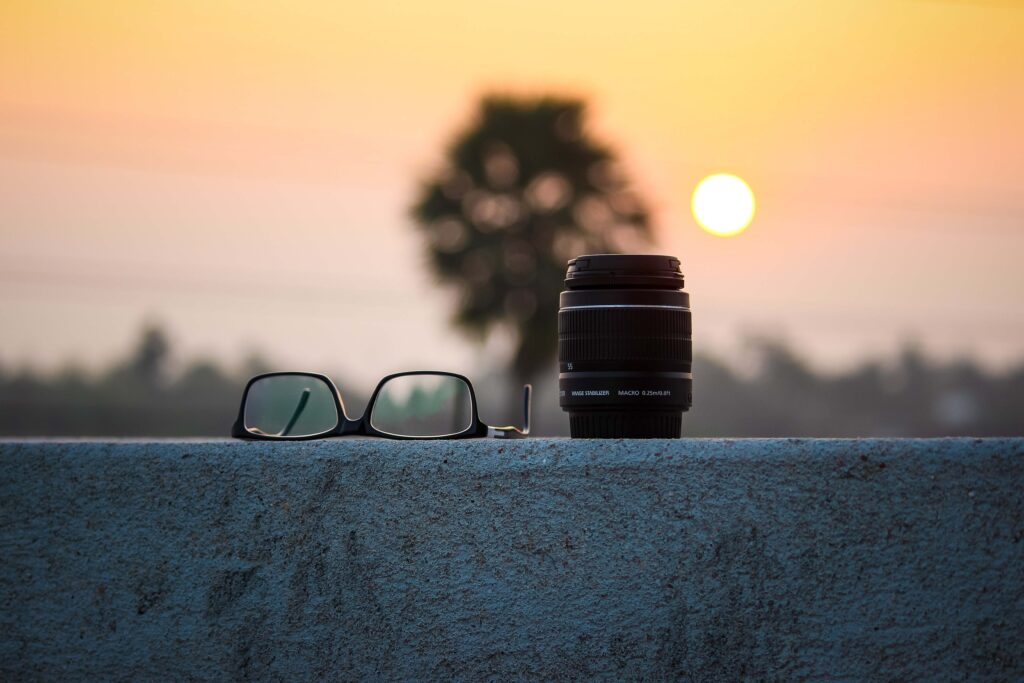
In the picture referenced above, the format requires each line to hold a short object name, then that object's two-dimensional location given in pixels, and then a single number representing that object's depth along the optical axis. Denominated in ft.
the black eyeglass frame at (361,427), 6.94
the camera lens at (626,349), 6.73
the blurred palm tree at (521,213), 79.25
